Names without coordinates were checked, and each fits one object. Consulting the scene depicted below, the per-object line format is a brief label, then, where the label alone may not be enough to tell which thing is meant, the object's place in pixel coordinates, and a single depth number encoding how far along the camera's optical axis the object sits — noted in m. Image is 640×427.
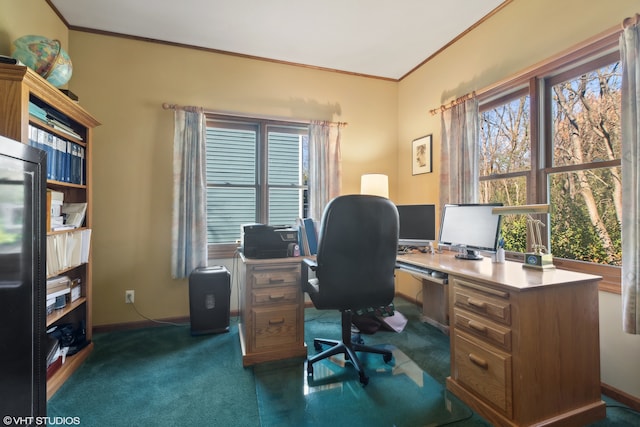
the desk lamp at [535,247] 1.78
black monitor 2.65
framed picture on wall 3.23
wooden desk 1.43
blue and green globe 1.72
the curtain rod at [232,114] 2.83
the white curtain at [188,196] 2.80
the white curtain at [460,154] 2.57
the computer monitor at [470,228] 2.11
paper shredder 2.63
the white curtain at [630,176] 1.54
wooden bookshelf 1.46
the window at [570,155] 1.84
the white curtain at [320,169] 3.27
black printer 2.26
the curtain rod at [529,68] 1.58
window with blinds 3.13
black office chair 1.78
